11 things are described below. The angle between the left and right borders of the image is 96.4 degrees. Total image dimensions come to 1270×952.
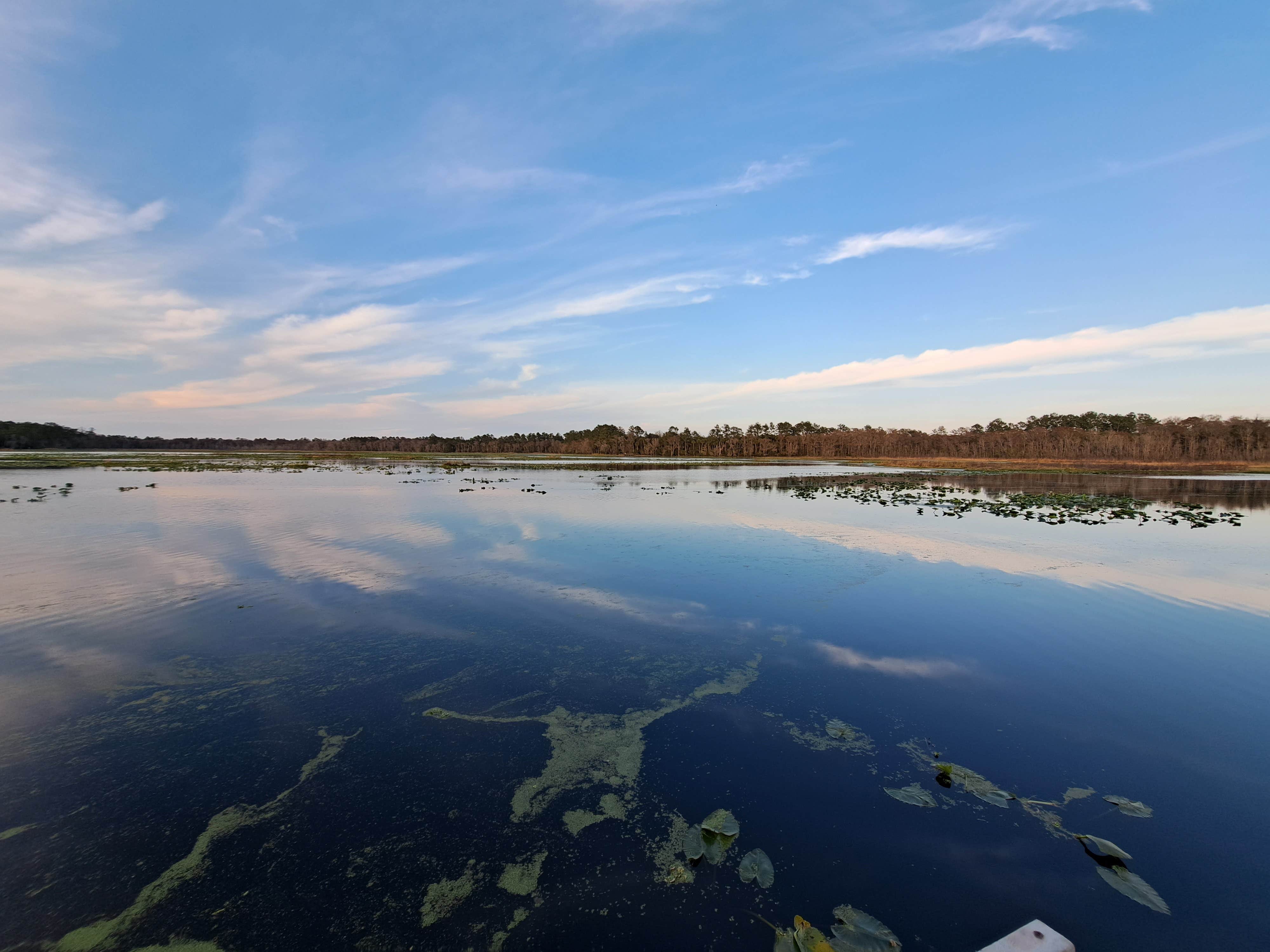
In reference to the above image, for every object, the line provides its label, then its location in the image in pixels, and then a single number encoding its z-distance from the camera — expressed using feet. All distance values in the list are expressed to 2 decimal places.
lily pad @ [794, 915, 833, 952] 10.43
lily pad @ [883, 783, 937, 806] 15.11
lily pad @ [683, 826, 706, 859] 13.16
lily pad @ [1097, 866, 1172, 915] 11.84
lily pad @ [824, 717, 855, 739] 18.81
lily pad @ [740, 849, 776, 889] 12.41
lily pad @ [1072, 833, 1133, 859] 13.02
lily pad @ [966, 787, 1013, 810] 15.07
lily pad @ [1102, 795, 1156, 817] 14.73
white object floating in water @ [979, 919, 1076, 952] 10.15
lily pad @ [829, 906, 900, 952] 10.66
